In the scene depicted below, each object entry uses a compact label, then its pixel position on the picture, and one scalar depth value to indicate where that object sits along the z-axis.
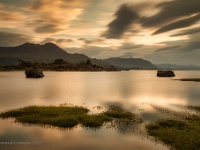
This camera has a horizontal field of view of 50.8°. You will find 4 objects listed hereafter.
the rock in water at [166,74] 187.14
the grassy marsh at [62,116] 27.72
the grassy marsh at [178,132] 20.58
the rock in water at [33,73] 132.16
